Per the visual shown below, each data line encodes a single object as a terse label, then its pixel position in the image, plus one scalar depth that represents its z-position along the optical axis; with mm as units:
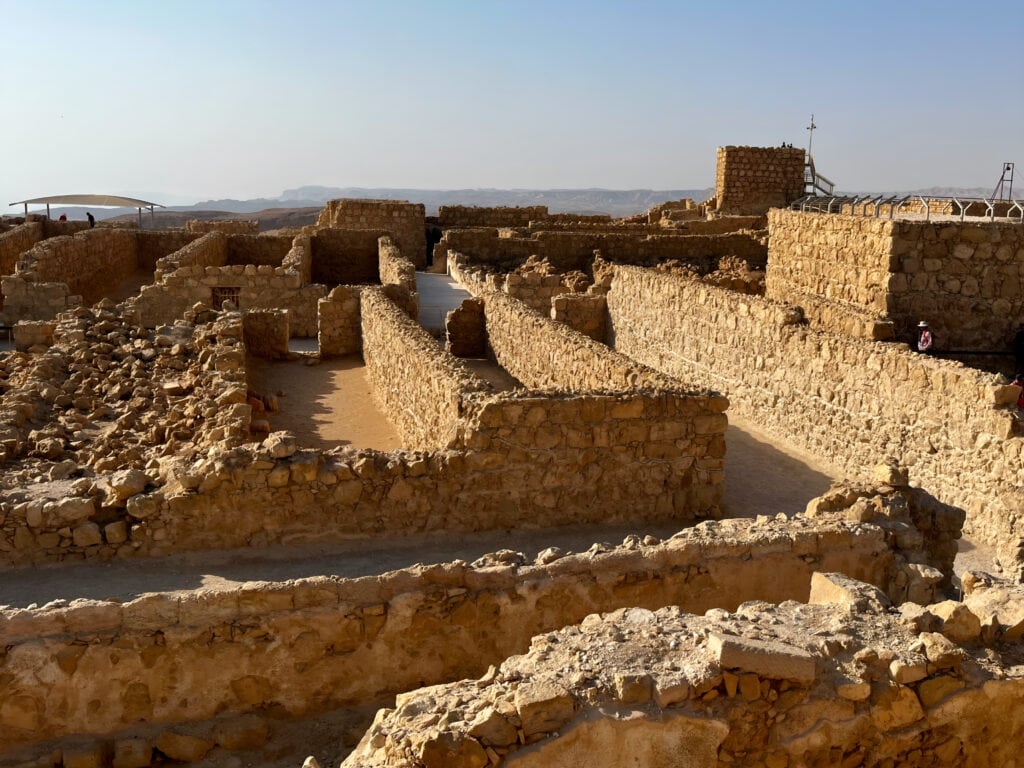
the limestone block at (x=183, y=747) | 4531
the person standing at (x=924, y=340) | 11836
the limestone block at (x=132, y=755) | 4492
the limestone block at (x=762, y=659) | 3674
